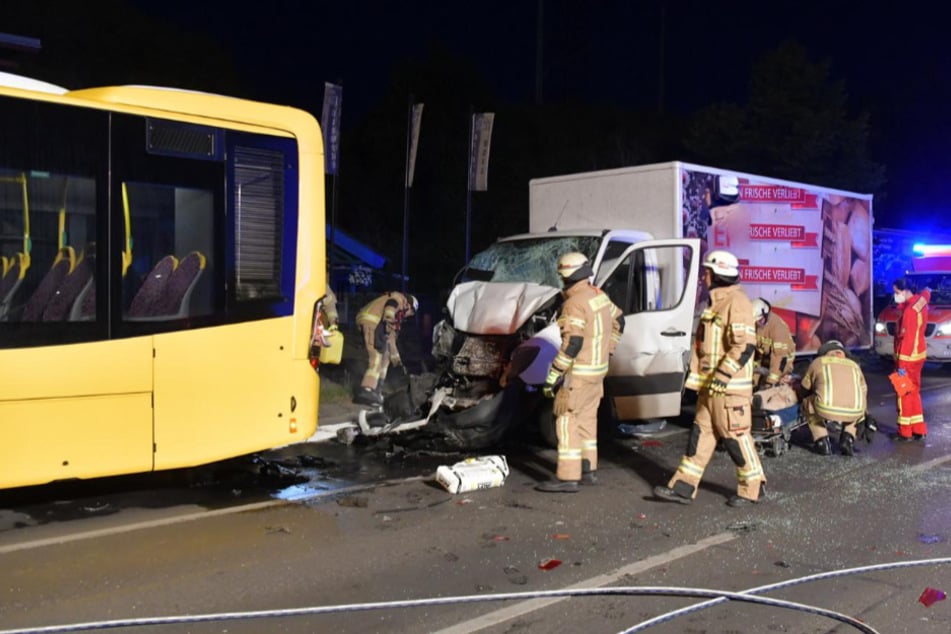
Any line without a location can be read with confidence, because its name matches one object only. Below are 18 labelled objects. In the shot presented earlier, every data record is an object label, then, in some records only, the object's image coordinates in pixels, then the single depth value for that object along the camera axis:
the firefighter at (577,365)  7.15
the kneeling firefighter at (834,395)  8.78
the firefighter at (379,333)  11.70
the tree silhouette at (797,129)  32.50
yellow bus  5.73
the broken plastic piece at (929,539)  6.07
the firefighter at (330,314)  7.31
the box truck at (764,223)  10.37
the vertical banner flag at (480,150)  18.70
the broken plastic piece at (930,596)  4.88
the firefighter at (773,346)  9.90
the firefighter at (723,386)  6.70
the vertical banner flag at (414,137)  18.58
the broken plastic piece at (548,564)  5.39
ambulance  16.14
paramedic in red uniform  9.96
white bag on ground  7.19
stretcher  8.73
